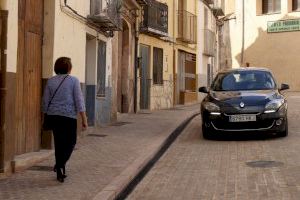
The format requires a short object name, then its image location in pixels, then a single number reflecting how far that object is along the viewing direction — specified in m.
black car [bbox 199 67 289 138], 12.00
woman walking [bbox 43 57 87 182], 7.48
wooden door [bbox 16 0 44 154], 8.96
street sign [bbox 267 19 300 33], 37.94
